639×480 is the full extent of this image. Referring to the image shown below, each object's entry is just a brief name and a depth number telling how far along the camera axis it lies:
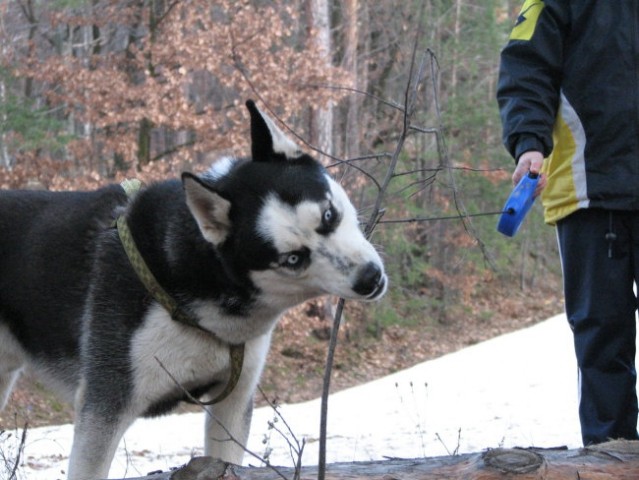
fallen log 2.59
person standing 3.70
